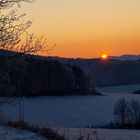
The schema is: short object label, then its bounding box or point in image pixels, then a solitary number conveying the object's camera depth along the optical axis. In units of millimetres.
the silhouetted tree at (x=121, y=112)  54857
